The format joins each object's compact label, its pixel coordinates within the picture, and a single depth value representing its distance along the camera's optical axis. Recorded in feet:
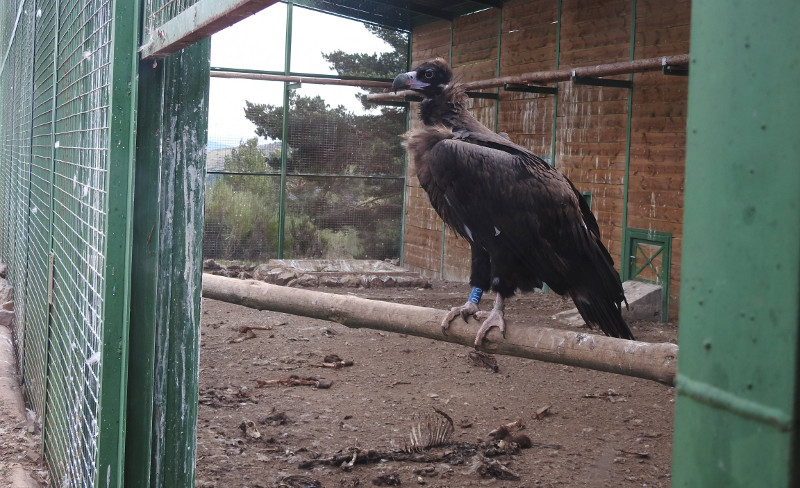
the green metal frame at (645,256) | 28.78
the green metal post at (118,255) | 6.47
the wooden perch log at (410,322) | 8.43
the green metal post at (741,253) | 1.98
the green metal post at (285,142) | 41.32
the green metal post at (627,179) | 30.19
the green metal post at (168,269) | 6.71
